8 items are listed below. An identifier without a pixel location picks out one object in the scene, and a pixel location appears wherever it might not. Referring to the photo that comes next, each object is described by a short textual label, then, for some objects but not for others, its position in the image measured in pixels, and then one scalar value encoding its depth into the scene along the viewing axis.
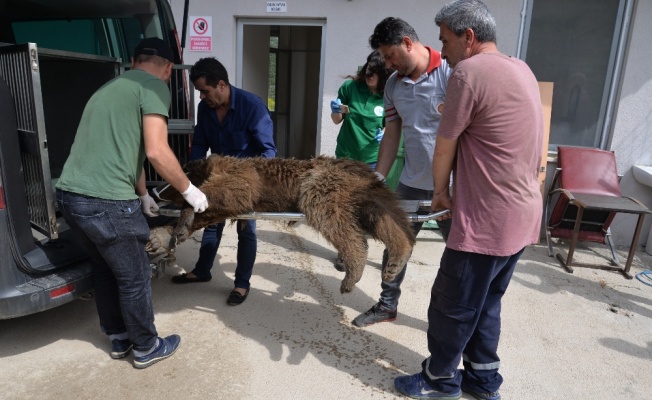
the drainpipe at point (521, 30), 5.94
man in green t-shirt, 2.79
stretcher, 3.01
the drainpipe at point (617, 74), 5.79
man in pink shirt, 2.37
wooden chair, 5.61
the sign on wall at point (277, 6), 6.28
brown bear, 2.95
